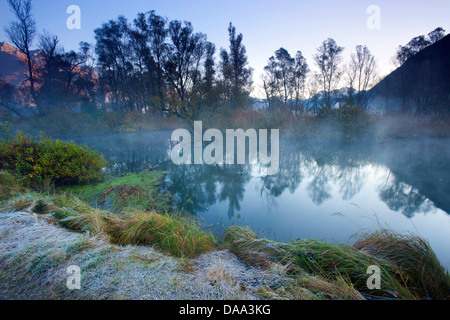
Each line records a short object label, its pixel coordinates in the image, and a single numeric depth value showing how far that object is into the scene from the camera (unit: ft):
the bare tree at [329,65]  65.67
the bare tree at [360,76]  58.69
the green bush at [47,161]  15.11
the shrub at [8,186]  11.41
